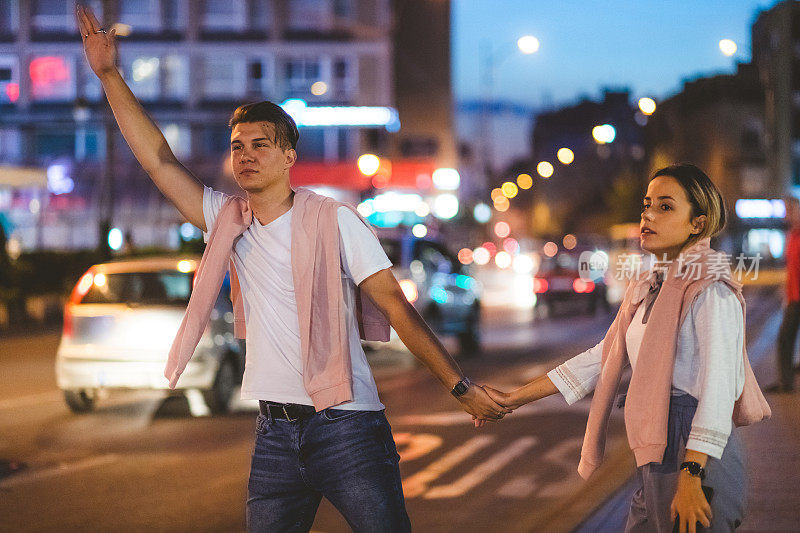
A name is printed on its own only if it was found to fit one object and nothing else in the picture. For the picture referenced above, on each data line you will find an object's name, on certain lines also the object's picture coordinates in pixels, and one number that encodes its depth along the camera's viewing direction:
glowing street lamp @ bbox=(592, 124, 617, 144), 27.25
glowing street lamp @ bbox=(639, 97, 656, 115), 24.39
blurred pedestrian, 11.65
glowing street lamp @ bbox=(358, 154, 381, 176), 26.65
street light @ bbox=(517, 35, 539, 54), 26.40
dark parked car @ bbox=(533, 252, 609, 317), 31.19
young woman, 3.37
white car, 11.25
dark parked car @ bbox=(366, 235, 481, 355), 16.72
